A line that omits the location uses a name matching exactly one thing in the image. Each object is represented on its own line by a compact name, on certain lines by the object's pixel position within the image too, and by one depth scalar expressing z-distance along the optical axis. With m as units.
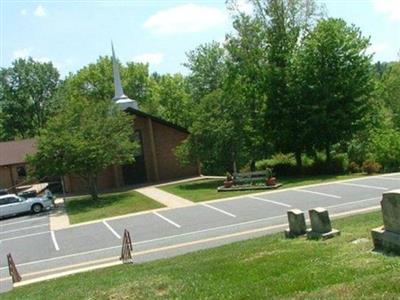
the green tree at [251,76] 41.09
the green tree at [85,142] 34.88
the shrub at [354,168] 37.70
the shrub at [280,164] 41.56
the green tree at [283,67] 40.22
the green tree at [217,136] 37.66
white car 34.62
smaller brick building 45.38
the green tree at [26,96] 70.31
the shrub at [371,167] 35.38
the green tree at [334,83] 38.47
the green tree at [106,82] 72.62
